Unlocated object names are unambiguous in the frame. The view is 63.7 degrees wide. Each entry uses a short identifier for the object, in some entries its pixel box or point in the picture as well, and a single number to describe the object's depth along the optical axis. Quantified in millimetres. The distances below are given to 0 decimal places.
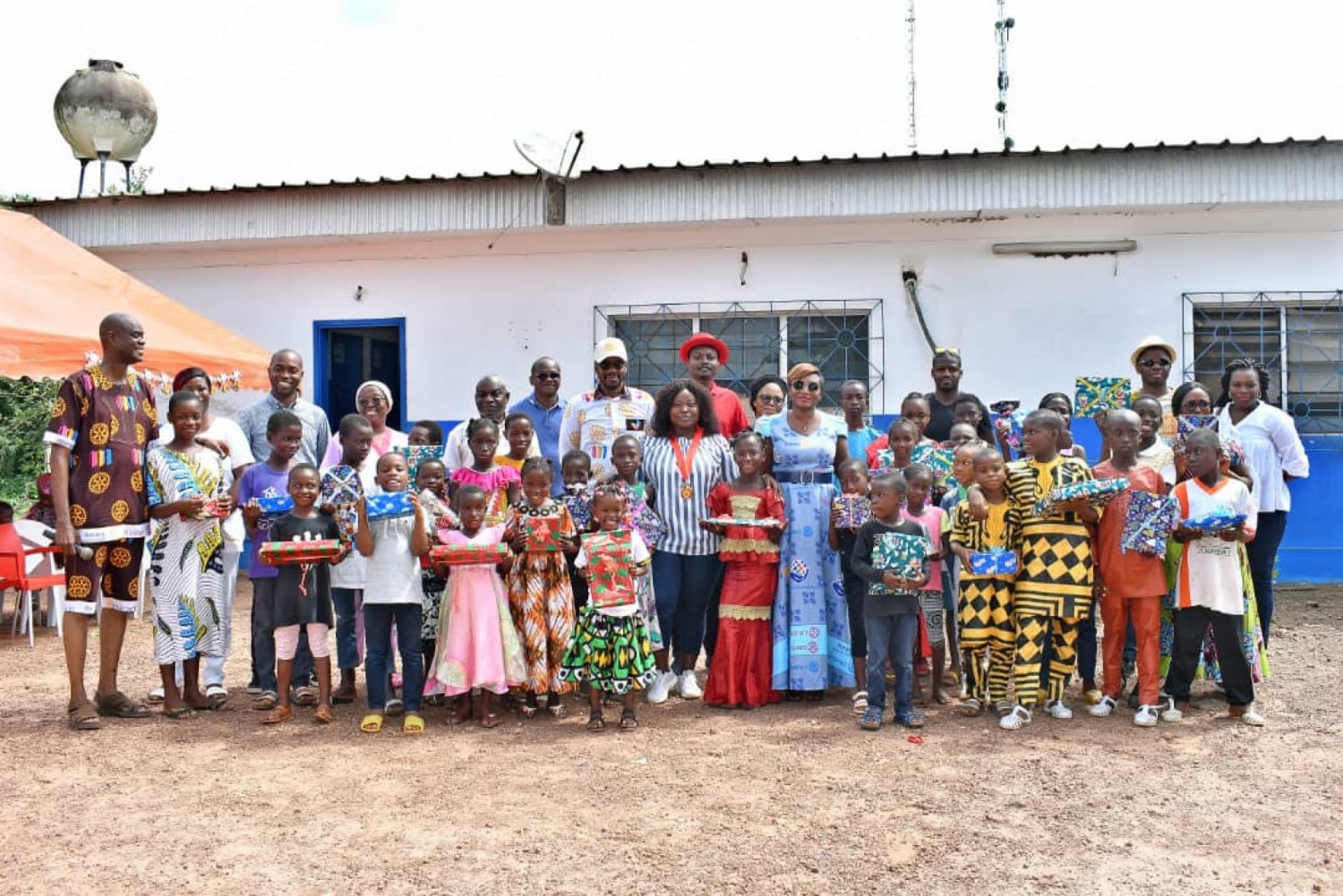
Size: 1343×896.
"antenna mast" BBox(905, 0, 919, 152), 13503
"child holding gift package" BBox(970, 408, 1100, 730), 4914
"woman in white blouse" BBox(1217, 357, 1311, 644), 5773
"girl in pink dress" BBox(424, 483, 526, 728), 4992
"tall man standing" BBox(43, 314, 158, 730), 5047
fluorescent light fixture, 8984
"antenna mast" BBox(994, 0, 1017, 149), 11875
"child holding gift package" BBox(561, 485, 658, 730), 4934
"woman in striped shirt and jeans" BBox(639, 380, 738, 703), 5395
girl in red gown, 5277
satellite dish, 8852
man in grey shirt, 5844
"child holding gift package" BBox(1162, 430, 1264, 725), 4922
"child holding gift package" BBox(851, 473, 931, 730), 4852
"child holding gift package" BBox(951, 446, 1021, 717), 4977
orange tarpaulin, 7062
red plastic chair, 7305
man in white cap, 5754
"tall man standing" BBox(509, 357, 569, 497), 6010
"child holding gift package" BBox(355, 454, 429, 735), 4926
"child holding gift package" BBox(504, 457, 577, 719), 5082
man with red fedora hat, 5926
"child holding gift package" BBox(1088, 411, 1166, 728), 4953
